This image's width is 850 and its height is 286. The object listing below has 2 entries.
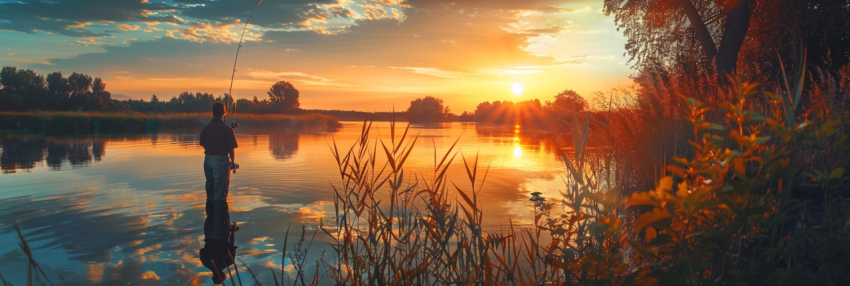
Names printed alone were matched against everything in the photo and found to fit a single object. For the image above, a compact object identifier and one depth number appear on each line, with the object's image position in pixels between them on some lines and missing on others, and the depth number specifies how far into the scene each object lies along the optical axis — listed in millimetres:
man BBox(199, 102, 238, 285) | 7039
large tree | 12258
